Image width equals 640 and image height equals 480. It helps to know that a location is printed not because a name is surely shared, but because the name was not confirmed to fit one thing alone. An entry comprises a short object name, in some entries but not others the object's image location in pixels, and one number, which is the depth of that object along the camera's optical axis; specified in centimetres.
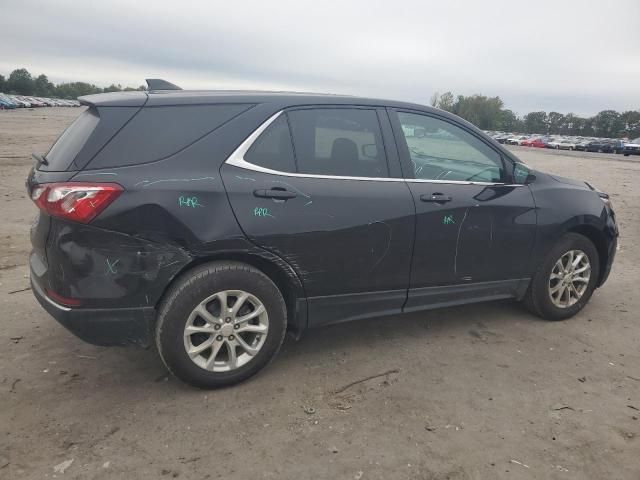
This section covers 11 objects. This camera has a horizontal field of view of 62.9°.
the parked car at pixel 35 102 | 8748
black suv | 289
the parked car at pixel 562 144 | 5303
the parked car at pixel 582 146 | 5085
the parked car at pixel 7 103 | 6694
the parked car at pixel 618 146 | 4483
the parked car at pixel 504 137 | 6606
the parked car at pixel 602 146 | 4700
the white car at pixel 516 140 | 6249
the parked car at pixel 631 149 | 4275
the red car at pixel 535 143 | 5662
